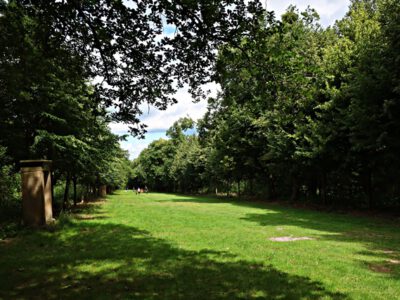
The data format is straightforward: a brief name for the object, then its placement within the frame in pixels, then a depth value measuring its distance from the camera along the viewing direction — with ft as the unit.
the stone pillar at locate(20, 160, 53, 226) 43.50
